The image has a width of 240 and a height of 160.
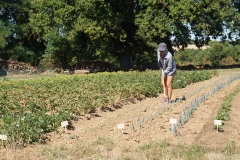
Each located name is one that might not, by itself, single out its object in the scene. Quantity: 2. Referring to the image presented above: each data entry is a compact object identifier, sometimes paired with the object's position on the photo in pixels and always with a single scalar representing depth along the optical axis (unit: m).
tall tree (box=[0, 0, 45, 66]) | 37.19
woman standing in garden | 9.04
